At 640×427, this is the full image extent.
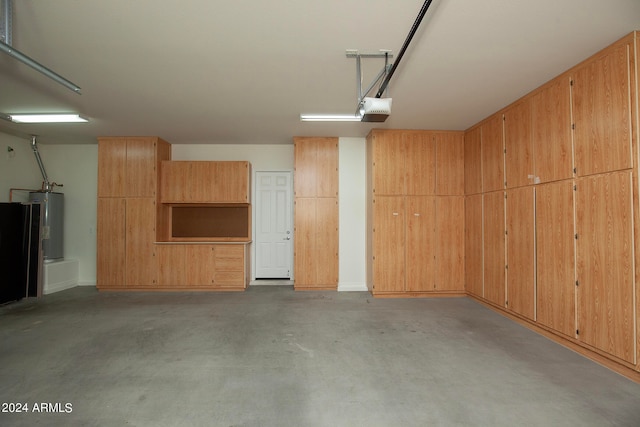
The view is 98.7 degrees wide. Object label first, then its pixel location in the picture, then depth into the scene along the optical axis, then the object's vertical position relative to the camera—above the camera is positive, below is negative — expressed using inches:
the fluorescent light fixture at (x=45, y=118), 169.6 +64.0
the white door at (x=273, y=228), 247.8 -7.1
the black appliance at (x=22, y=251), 181.9 -21.1
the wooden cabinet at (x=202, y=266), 219.3 -36.9
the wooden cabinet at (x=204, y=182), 227.8 +31.8
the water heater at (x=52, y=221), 221.9 -1.0
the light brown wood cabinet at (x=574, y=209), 99.5 +5.4
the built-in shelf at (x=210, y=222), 243.1 -1.7
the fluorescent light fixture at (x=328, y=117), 169.5 +64.5
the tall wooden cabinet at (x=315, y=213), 217.6 +5.7
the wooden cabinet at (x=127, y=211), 218.4 +7.1
